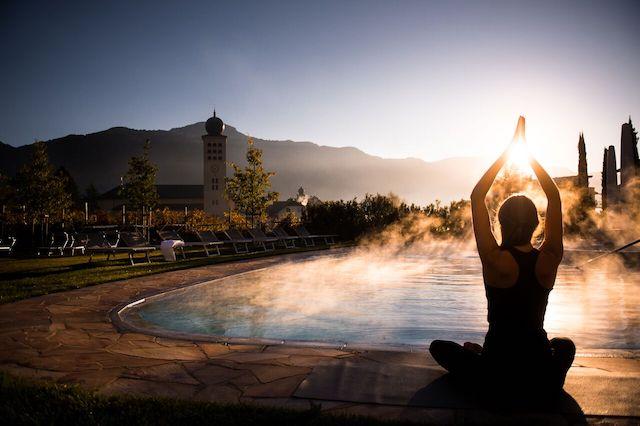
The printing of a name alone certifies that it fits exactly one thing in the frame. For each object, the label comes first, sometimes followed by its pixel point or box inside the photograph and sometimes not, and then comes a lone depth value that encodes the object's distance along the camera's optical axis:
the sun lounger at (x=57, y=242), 17.28
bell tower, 107.75
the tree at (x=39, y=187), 26.95
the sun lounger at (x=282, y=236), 19.84
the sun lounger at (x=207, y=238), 15.16
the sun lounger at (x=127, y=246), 12.37
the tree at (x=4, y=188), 38.38
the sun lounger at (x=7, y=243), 18.19
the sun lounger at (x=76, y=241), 17.67
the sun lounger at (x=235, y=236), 16.82
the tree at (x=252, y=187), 24.55
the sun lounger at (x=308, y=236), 21.36
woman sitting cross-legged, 2.62
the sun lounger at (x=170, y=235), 16.58
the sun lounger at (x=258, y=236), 17.93
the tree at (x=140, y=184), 30.27
